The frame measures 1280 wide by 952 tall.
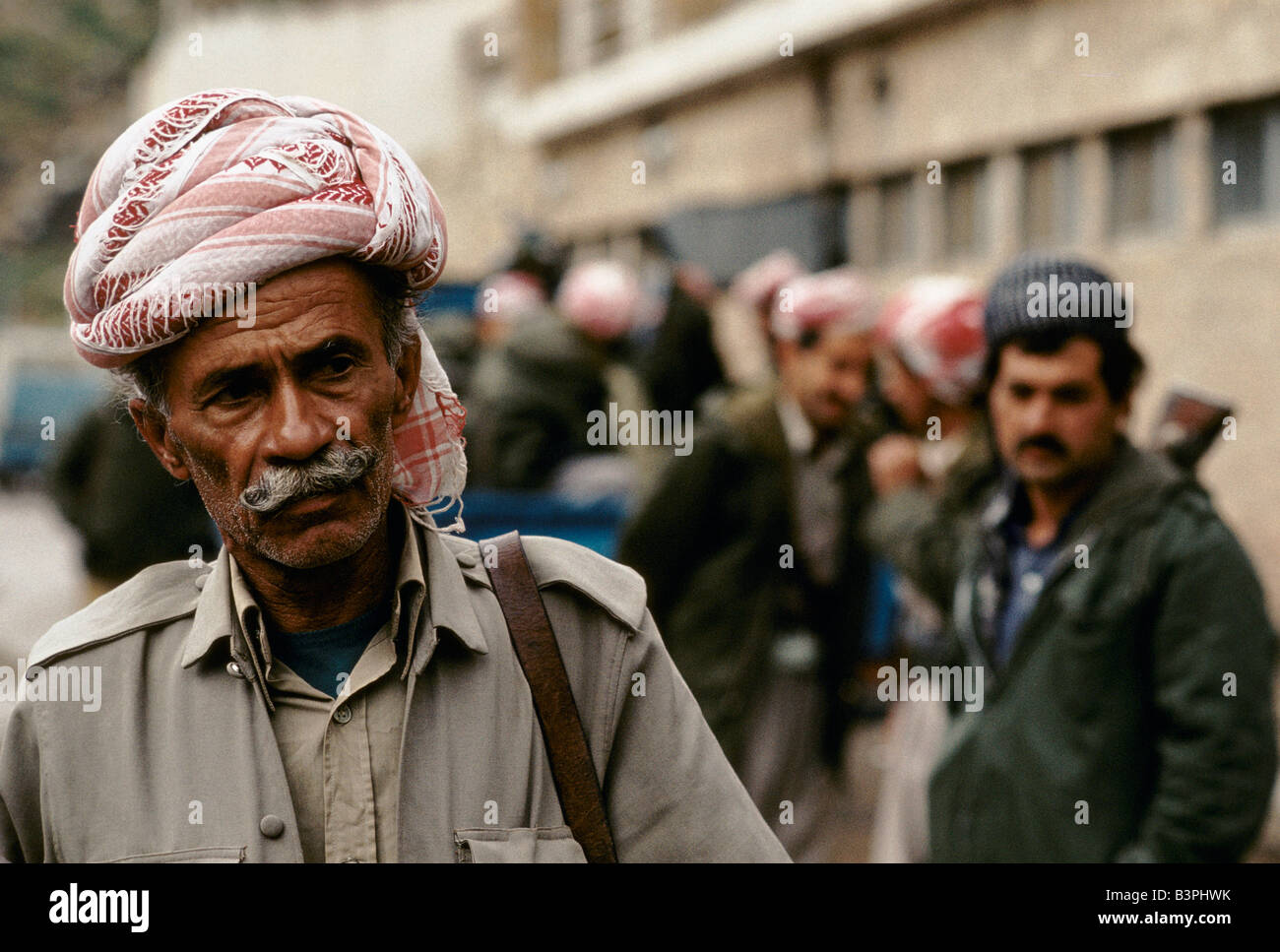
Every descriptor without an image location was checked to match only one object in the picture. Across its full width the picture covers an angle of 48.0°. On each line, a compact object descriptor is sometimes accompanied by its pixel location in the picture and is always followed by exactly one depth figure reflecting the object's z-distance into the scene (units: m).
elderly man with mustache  1.48
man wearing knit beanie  2.65
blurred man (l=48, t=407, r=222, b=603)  4.62
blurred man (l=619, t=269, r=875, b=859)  4.04
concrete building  6.89
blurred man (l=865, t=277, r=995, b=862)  3.88
